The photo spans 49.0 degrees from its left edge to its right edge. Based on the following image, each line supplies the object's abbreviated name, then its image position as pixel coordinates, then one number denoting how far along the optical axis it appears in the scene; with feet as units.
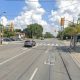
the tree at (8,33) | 174.72
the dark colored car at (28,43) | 62.89
